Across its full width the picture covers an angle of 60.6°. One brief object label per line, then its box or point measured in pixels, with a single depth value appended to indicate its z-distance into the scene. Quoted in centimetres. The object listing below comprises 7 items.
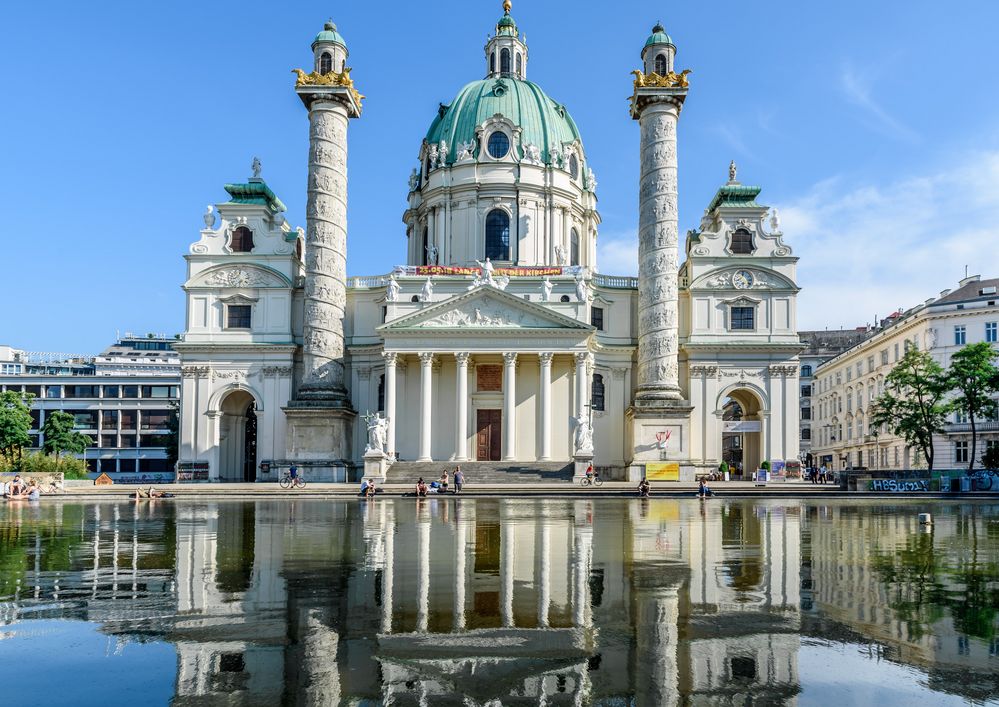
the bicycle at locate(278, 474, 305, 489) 4712
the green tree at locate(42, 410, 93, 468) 8306
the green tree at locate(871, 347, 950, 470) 5753
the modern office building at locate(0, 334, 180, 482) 10712
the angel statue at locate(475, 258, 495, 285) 5506
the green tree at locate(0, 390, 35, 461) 6738
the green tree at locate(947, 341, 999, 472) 5559
